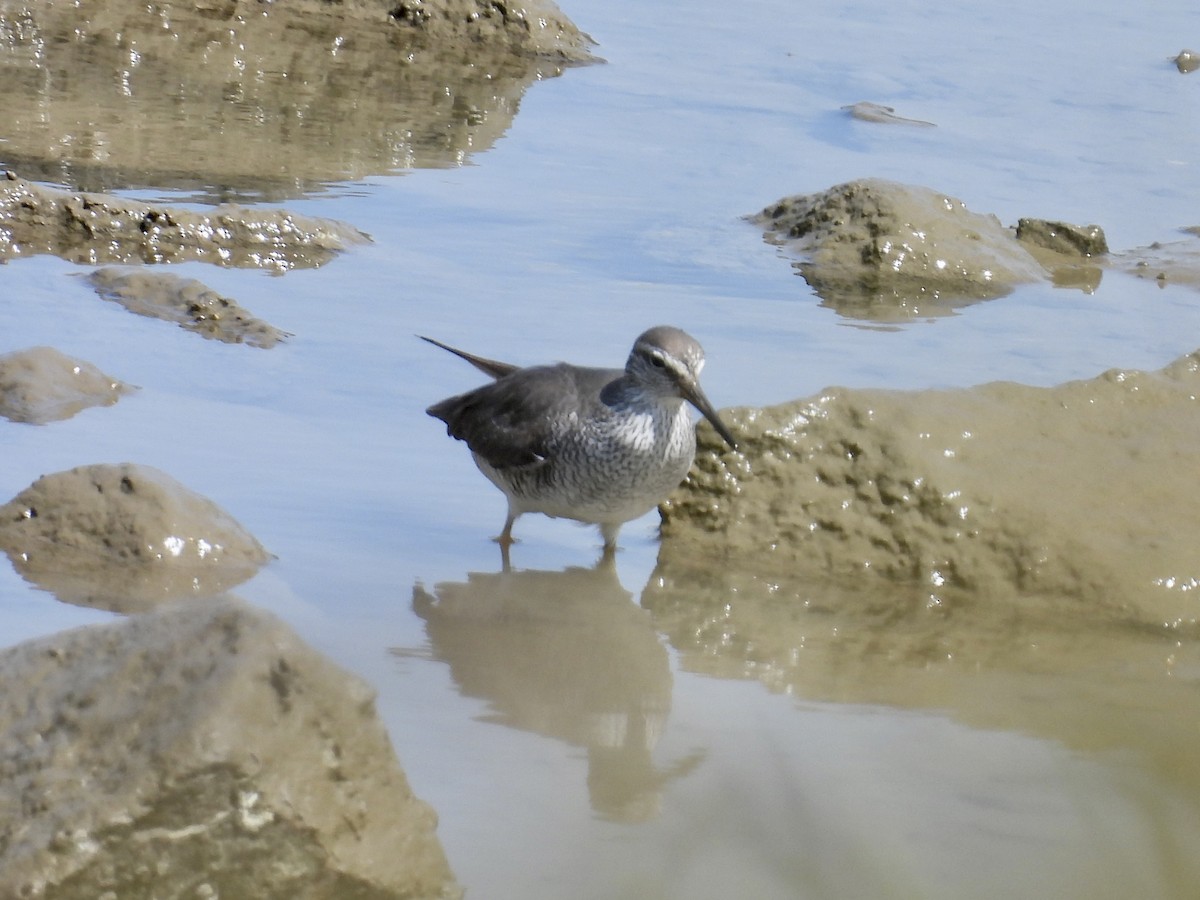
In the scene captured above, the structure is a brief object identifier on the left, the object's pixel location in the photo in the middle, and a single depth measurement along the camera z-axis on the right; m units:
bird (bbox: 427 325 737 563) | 12.39
